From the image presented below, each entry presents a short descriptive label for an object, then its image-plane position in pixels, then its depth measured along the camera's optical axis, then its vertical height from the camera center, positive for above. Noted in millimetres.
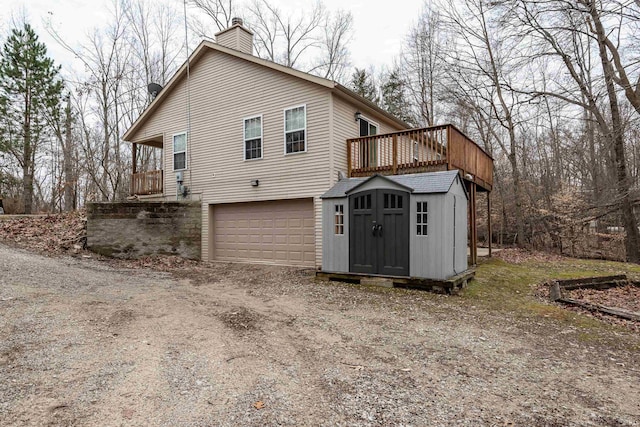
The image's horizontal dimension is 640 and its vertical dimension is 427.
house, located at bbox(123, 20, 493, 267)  10148 +2283
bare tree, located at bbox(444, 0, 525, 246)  17406 +7655
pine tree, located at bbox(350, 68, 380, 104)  25797 +10004
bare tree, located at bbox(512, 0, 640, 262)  9039 +5348
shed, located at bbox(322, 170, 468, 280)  7348 -63
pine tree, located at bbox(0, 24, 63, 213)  19469 +7184
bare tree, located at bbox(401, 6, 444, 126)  20797 +9720
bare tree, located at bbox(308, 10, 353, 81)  23859 +12135
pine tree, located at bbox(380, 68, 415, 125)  24141 +8718
